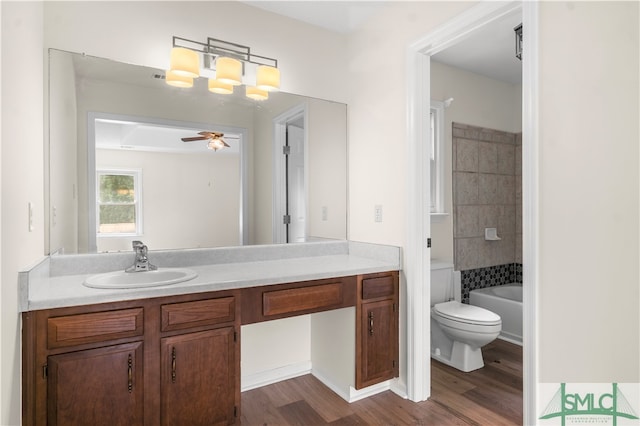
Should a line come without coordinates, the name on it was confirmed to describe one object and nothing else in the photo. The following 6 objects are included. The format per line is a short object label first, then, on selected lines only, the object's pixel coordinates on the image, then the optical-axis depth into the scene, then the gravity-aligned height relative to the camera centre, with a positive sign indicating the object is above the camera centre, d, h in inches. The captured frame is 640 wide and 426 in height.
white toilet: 99.2 -31.2
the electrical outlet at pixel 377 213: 95.5 -0.4
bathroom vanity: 53.7 -20.2
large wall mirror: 74.4 +11.2
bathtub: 124.7 -33.2
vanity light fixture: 81.7 +34.5
